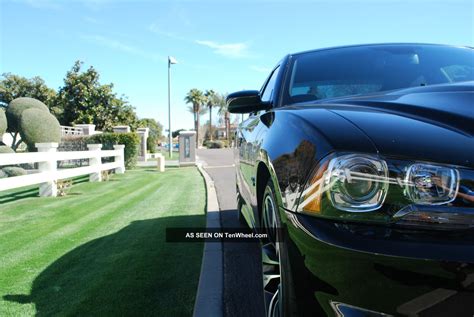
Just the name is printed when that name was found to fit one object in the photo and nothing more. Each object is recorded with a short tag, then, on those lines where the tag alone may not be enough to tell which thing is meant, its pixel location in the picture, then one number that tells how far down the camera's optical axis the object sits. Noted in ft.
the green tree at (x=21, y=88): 131.79
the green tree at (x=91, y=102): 108.88
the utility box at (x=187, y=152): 69.00
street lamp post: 91.77
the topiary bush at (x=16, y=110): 60.70
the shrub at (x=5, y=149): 48.88
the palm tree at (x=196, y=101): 237.25
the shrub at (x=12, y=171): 42.70
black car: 4.43
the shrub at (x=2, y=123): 53.76
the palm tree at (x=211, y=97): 256.52
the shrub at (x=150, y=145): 123.77
